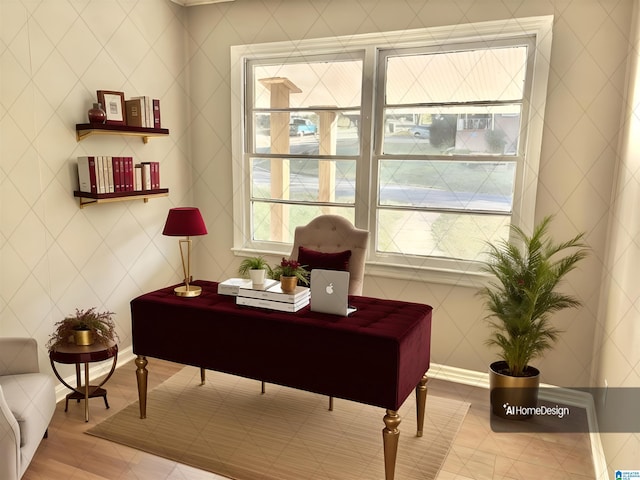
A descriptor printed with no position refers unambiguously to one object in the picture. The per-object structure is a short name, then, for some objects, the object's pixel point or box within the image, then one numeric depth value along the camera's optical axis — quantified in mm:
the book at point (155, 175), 3777
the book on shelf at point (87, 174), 3232
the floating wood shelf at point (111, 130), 3252
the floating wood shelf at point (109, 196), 3273
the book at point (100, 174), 3268
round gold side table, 2879
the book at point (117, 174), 3396
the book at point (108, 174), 3330
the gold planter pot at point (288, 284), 2652
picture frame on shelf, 3371
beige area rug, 2596
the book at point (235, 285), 2778
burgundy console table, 2283
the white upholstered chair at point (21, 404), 2184
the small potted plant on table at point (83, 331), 2992
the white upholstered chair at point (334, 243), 3363
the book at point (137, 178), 3613
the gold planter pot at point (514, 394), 3088
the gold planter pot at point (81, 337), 2988
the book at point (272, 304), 2576
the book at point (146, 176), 3699
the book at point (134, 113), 3576
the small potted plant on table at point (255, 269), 2736
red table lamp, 3039
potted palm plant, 3023
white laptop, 2500
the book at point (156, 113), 3721
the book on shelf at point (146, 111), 3575
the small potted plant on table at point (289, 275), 2654
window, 3400
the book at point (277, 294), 2578
